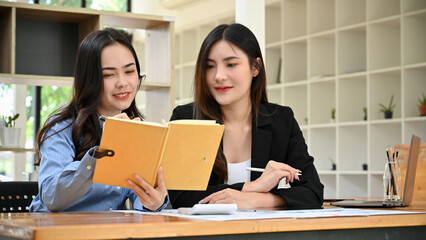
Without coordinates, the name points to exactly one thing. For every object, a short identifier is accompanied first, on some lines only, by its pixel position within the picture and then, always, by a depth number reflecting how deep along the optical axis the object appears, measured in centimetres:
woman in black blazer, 246
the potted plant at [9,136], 395
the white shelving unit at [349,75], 530
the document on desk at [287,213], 156
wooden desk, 129
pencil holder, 243
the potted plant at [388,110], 549
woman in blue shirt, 187
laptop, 222
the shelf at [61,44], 383
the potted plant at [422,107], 511
